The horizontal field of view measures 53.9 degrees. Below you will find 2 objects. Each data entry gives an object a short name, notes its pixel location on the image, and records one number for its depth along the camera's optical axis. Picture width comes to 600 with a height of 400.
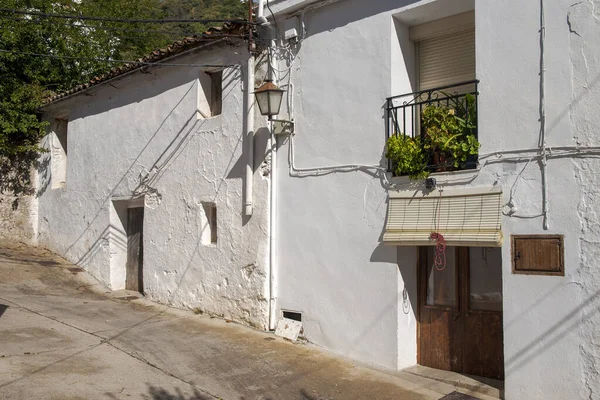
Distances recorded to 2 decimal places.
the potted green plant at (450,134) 6.39
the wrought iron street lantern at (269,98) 7.78
